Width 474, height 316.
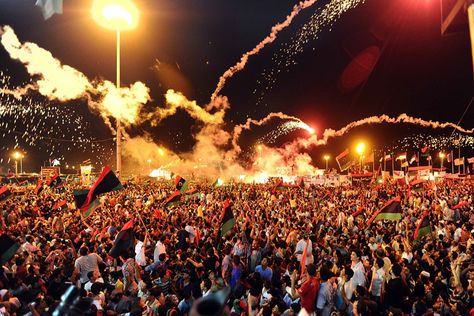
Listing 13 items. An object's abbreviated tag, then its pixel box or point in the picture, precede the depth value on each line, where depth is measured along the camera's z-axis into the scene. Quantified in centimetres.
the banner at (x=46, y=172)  2795
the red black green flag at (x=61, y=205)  1485
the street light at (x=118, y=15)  1658
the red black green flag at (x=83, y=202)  952
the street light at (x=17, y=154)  5067
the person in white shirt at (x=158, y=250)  857
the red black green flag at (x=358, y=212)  1356
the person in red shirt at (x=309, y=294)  530
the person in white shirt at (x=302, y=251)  788
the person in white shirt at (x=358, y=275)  655
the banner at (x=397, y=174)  3058
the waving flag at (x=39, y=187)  1769
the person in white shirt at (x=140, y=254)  856
